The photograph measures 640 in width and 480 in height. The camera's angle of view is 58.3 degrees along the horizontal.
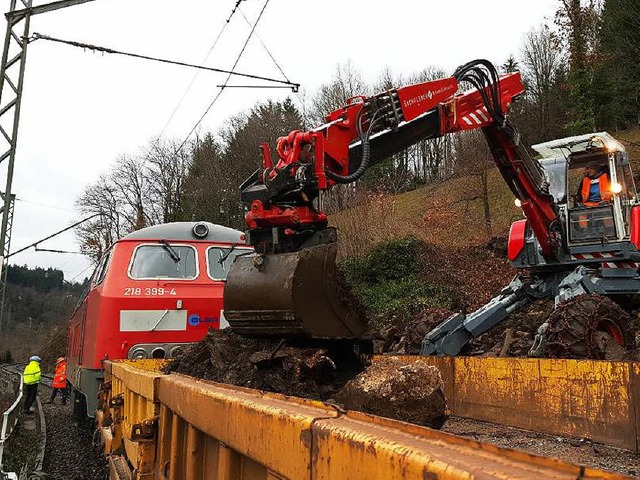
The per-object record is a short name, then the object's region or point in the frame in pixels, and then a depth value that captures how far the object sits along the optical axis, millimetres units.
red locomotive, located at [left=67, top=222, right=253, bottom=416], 6555
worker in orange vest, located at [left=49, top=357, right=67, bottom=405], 17531
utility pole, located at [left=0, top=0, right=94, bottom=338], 10242
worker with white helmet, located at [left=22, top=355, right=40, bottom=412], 15074
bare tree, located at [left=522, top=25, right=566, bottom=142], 29188
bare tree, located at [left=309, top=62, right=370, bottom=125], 37438
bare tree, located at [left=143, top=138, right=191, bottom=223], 40625
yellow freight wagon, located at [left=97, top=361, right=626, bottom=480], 1111
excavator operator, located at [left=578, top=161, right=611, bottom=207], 7473
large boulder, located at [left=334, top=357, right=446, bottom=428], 2871
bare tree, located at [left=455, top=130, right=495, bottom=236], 22812
